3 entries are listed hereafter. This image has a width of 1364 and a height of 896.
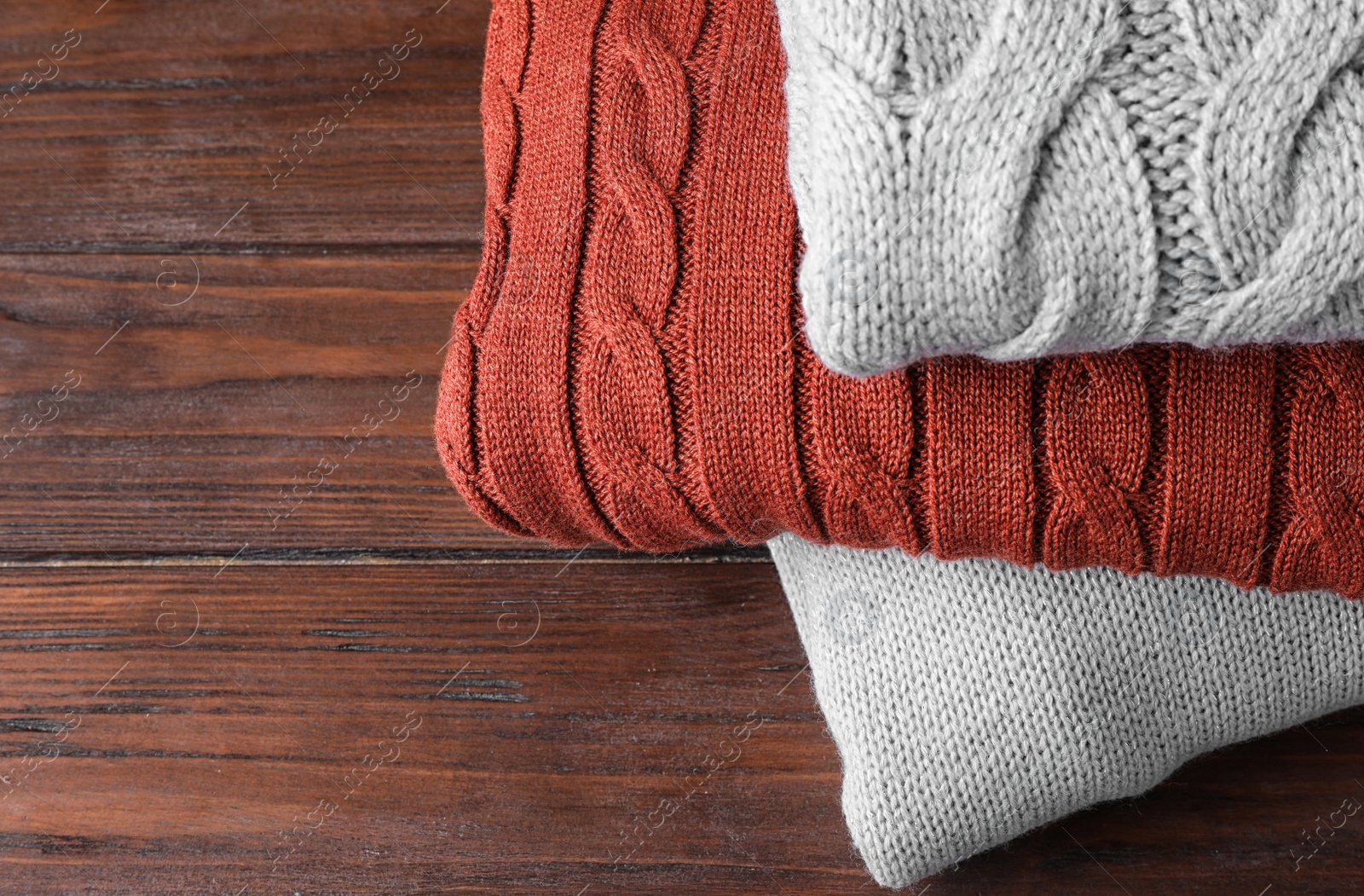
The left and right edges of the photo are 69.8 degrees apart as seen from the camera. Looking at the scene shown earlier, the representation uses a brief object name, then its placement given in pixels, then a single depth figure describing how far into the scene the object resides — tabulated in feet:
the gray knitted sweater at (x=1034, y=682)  1.67
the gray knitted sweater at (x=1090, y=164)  1.14
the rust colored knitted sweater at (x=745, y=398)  1.41
